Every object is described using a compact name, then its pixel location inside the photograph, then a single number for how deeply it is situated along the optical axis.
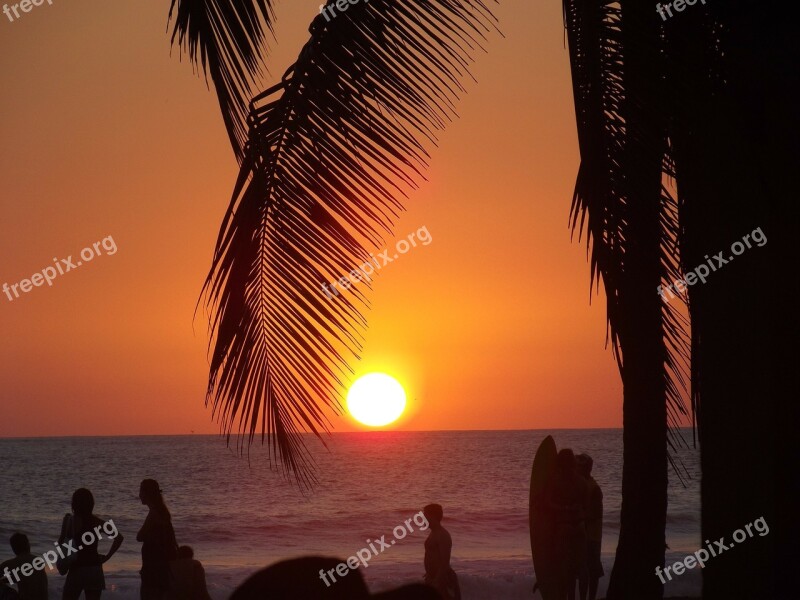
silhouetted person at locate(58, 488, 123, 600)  8.18
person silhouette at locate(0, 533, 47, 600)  8.45
